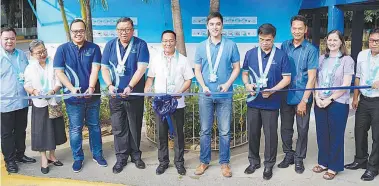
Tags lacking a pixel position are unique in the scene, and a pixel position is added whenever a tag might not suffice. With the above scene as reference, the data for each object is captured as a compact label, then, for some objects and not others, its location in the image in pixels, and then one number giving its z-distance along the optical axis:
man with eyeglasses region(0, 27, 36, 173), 4.73
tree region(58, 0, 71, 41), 7.01
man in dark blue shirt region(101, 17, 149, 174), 4.62
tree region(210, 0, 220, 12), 6.12
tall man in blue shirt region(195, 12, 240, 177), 4.50
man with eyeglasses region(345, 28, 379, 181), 4.44
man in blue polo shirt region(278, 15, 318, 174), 4.45
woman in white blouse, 4.68
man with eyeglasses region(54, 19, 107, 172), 4.62
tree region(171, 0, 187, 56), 6.20
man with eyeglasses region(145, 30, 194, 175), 4.60
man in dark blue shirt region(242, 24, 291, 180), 4.41
